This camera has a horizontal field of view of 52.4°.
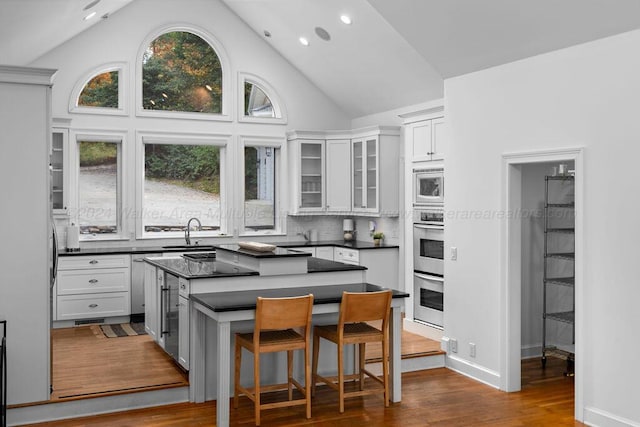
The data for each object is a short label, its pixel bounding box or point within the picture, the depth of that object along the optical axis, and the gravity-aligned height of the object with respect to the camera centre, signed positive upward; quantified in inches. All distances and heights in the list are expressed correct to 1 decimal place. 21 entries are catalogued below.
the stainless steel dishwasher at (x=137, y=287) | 314.8 -37.4
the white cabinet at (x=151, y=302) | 263.1 -38.4
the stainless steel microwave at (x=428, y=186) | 269.3 +10.4
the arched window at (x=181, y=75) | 343.3 +73.0
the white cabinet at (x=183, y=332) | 216.8 -41.3
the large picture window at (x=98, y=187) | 331.9 +11.9
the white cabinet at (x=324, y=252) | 354.6 -22.6
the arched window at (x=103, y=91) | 325.4 +60.7
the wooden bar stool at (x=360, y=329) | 199.0 -37.7
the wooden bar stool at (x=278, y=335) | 186.1 -37.6
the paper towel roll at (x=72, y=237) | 311.6 -13.0
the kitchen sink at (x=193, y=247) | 330.3 -18.7
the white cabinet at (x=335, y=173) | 344.5 +21.1
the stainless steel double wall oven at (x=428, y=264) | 270.5 -22.4
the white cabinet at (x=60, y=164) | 307.1 +21.8
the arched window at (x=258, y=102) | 361.1 +61.5
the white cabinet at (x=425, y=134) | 271.1 +32.9
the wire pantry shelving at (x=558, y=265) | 243.6 -21.6
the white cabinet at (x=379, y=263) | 334.3 -27.0
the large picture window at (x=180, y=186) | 348.8 +13.1
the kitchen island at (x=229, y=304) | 187.2 -28.1
